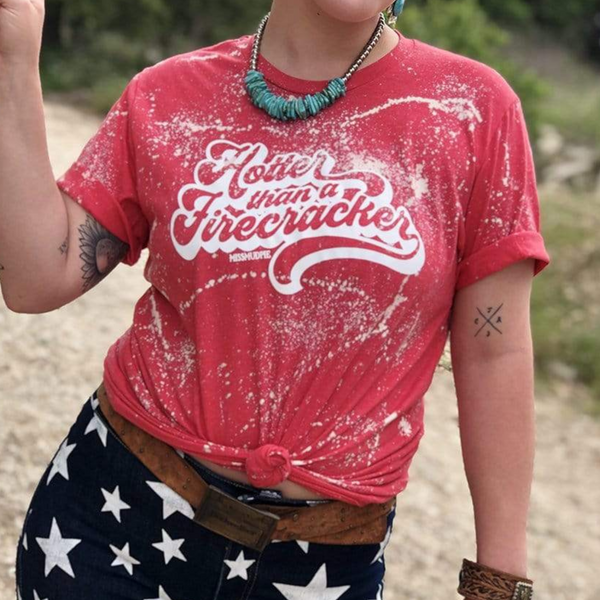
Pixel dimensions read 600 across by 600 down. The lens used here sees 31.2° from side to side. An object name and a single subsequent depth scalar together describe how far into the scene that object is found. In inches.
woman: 61.9
